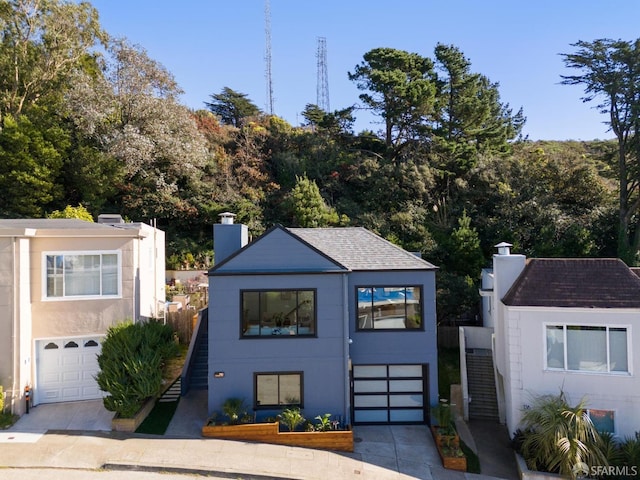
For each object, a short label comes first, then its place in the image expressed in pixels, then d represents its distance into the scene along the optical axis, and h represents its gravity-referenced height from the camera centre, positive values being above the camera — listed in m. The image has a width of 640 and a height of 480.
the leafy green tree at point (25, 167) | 25.84 +5.39
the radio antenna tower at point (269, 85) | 44.86 +18.52
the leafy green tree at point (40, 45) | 27.77 +14.61
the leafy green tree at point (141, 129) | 27.91 +8.49
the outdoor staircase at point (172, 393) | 14.89 -5.55
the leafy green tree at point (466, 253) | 25.20 -0.65
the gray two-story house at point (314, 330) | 13.45 -2.92
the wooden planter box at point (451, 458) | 11.70 -6.29
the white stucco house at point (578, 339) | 12.40 -3.12
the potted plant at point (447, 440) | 11.72 -6.08
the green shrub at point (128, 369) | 12.48 -3.80
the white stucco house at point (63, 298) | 13.05 -1.69
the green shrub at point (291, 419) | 12.70 -5.49
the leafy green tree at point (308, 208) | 28.14 +2.64
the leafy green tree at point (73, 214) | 23.20 +2.06
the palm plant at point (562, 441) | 11.18 -5.68
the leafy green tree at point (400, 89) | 29.88 +11.70
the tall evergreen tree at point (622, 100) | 25.56 +9.14
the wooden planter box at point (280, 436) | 12.33 -5.84
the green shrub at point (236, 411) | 12.84 -5.30
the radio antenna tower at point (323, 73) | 42.88 +18.13
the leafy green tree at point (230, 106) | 46.19 +16.15
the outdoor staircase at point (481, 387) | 15.67 -5.89
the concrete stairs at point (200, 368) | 16.27 -5.02
